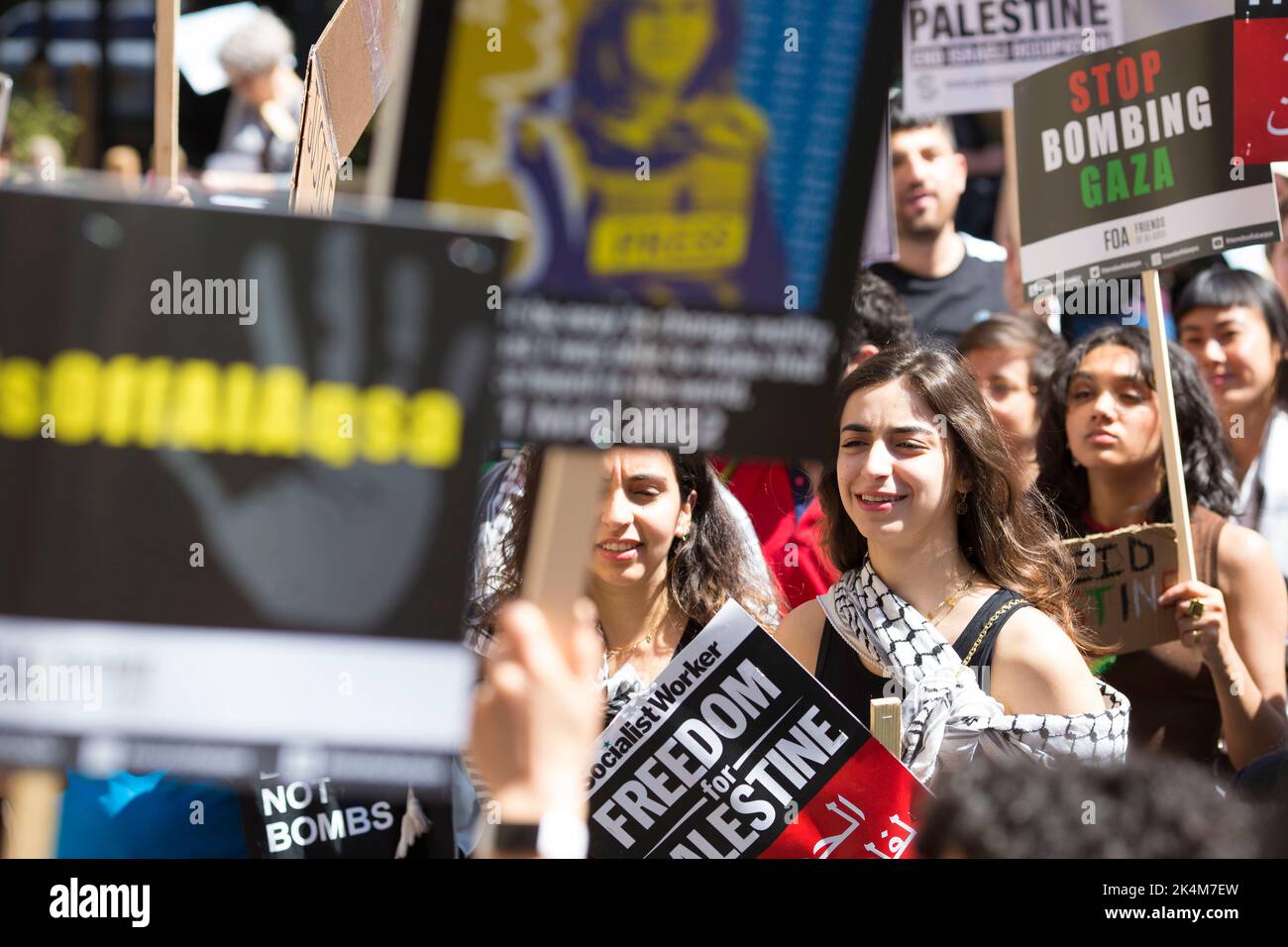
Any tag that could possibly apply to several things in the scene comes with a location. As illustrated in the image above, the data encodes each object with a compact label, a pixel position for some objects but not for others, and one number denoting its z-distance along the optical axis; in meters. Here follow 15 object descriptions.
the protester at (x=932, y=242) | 4.45
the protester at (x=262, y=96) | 5.08
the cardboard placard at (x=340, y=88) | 2.68
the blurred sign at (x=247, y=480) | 1.65
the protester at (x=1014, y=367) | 3.95
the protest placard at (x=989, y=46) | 4.59
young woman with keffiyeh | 2.67
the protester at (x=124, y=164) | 6.58
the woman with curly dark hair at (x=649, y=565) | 3.05
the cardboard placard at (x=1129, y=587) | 3.30
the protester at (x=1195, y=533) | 3.23
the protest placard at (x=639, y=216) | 1.69
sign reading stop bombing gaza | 3.53
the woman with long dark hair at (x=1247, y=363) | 4.10
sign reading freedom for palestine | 2.49
